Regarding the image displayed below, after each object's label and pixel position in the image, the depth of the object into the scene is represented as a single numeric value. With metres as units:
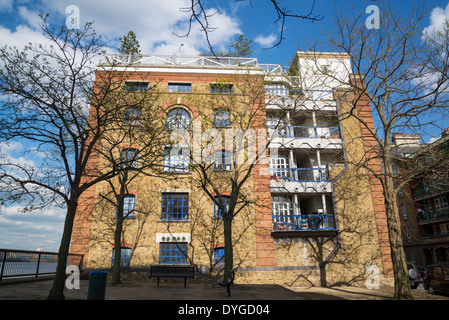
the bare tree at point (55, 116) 8.52
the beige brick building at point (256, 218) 17.56
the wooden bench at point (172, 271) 12.98
